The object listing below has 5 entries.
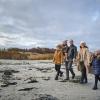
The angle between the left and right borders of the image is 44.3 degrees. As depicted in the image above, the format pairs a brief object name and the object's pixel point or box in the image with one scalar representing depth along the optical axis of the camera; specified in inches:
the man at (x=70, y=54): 221.1
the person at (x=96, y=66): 190.4
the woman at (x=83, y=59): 209.0
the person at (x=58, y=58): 229.2
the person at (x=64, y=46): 226.6
